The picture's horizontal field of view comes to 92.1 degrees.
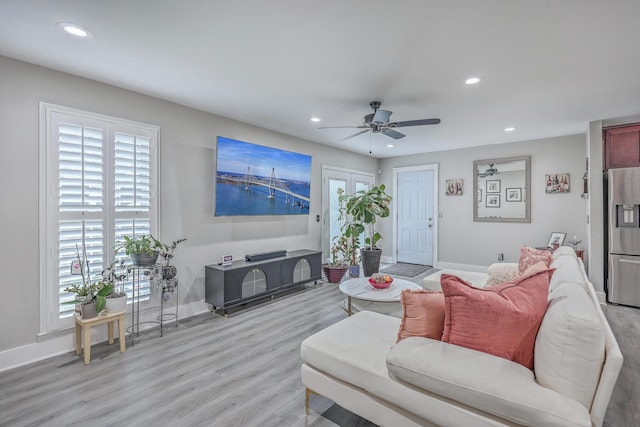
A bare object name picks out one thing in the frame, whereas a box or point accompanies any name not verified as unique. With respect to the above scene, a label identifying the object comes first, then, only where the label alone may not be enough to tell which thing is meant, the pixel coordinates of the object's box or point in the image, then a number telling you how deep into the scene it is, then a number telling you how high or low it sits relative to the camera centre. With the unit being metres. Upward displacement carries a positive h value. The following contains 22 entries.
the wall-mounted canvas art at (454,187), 6.17 +0.57
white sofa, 1.17 -0.71
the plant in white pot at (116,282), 2.80 -0.67
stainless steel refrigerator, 3.94 -0.25
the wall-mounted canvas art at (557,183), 5.13 +0.56
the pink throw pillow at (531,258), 2.83 -0.40
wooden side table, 2.59 -0.99
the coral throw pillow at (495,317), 1.42 -0.48
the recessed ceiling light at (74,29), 2.05 +1.26
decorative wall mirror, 5.50 +0.48
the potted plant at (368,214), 5.38 +0.02
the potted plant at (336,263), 5.23 -0.87
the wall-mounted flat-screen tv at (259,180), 3.94 +0.50
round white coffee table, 3.00 -0.80
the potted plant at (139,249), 2.95 -0.35
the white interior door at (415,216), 6.60 -0.02
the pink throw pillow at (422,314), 1.65 -0.54
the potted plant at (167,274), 3.29 -0.64
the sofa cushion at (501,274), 3.08 -0.60
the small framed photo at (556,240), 4.94 -0.39
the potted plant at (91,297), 2.64 -0.73
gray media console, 3.64 -0.84
